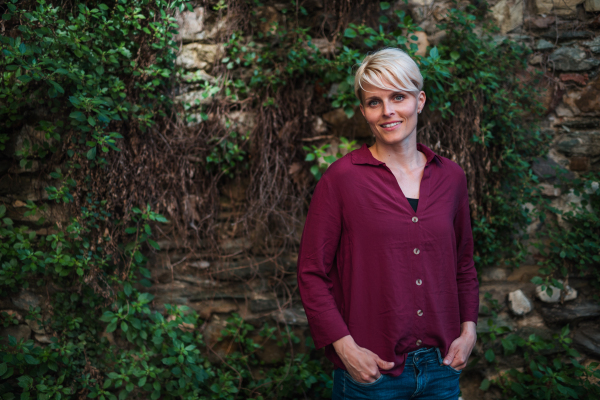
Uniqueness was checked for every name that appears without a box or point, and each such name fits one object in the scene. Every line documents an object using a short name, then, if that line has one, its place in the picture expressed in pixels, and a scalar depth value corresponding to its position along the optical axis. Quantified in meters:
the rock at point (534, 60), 2.69
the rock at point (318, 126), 2.69
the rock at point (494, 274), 2.66
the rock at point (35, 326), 2.38
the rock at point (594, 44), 2.61
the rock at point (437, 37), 2.64
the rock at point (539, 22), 2.68
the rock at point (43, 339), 2.39
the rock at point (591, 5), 2.58
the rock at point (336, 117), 2.63
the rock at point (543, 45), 2.68
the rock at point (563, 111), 2.67
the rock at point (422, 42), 2.59
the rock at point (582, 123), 2.64
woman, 1.42
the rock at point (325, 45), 2.59
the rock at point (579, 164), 2.63
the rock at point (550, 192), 2.65
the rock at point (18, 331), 2.41
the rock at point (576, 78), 2.65
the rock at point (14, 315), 2.38
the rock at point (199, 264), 2.61
